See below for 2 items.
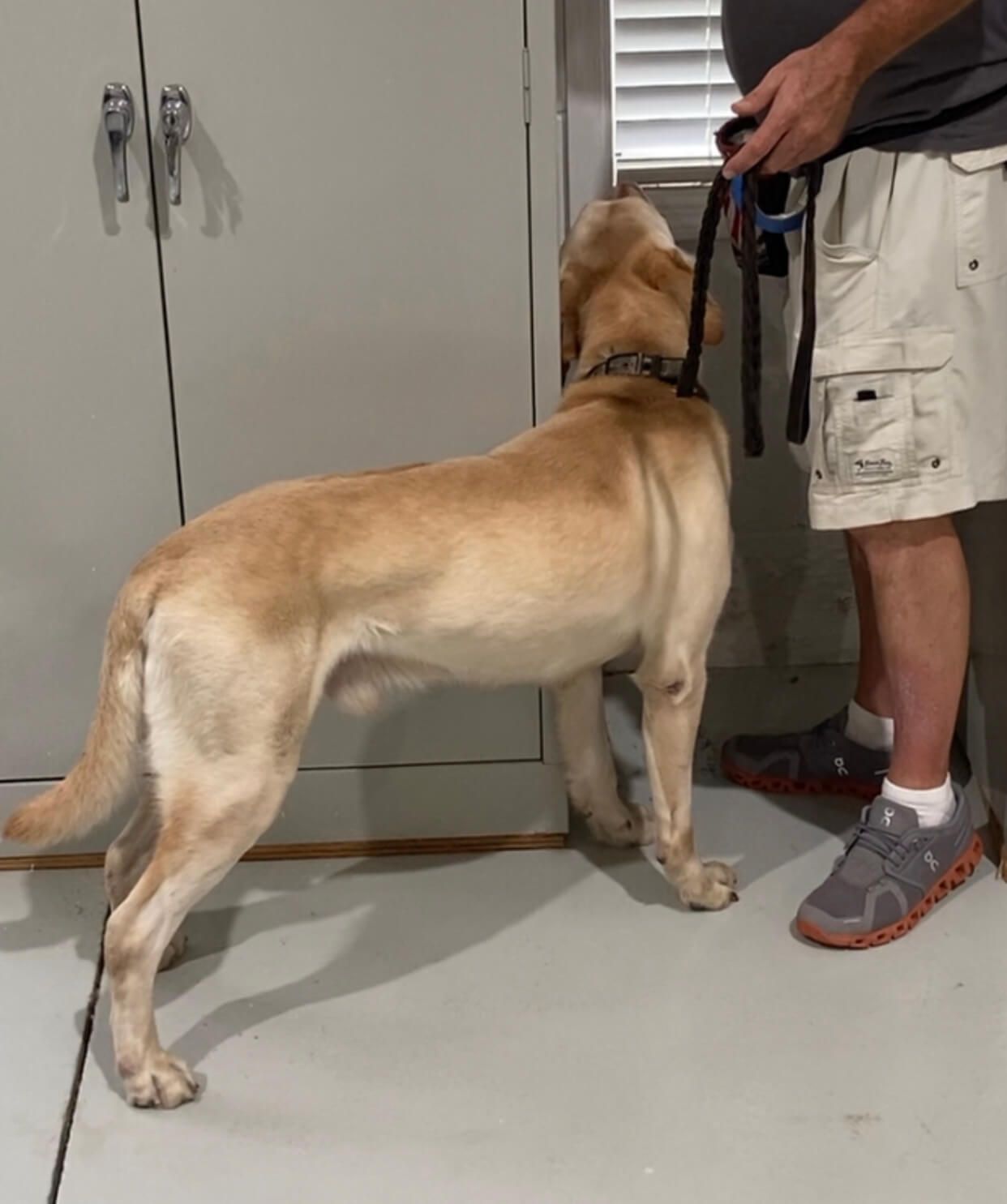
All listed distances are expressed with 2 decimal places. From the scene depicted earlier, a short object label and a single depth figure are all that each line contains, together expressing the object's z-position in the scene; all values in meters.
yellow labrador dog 1.79
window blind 2.74
